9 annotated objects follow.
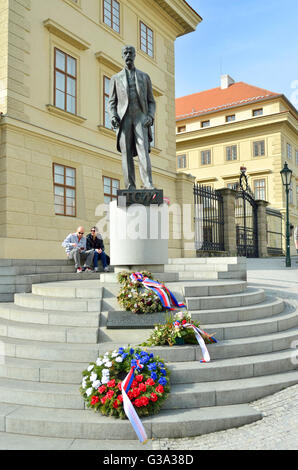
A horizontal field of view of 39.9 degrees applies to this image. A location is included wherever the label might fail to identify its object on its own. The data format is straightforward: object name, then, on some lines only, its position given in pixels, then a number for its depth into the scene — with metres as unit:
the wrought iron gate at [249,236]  22.94
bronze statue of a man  7.95
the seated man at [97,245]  10.37
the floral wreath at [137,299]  5.78
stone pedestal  7.48
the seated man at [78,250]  9.88
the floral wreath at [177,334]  5.10
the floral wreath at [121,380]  4.07
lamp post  17.97
